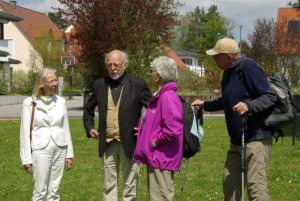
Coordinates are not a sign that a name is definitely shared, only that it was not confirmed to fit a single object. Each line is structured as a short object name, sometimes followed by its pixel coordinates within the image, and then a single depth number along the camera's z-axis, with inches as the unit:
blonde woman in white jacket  278.1
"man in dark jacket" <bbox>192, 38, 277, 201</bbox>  241.3
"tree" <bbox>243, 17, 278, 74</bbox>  1754.6
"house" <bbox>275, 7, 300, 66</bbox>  1734.7
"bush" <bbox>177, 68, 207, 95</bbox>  1533.0
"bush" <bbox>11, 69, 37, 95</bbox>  1995.6
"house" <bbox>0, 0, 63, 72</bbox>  2714.1
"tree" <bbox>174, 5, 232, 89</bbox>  1717.4
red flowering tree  1248.2
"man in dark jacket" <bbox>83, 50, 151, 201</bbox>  287.4
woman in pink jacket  241.3
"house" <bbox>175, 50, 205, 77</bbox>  4451.3
